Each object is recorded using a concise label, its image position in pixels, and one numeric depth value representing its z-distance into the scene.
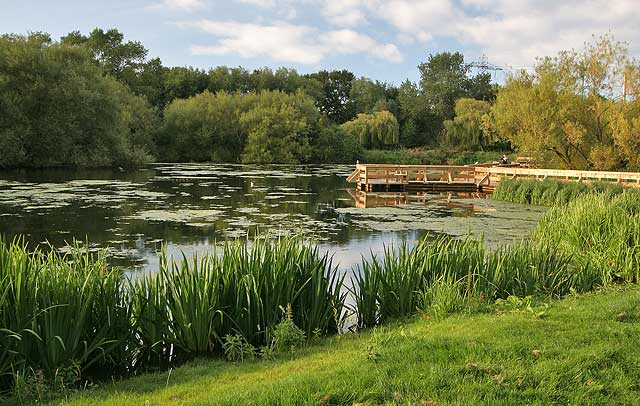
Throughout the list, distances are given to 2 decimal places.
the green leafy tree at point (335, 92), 99.75
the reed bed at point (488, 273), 7.85
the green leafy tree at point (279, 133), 70.38
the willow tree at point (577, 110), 30.20
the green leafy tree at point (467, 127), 68.75
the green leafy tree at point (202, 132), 71.50
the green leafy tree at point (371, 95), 93.25
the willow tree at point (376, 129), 75.56
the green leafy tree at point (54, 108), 43.16
